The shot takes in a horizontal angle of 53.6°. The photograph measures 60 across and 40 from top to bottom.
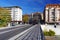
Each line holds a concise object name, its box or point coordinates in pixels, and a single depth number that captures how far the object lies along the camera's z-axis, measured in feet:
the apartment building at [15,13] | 193.53
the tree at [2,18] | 85.69
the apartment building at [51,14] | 156.99
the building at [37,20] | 209.85
